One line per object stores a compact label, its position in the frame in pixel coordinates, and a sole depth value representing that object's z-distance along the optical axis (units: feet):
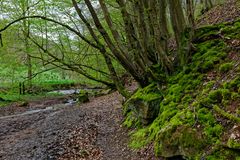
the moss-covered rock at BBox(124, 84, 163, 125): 15.88
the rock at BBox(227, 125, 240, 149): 8.08
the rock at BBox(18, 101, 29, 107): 40.65
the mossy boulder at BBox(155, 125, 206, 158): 9.55
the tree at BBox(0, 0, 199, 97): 16.00
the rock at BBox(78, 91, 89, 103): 38.48
